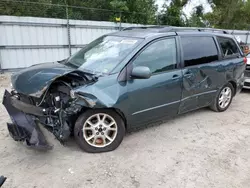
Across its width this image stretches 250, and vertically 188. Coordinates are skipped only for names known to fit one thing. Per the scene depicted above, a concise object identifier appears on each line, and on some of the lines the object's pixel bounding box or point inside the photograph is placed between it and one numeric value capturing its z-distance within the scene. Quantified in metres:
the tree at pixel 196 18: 16.07
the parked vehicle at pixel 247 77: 6.39
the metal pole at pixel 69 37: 8.94
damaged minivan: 2.98
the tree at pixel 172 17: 14.07
